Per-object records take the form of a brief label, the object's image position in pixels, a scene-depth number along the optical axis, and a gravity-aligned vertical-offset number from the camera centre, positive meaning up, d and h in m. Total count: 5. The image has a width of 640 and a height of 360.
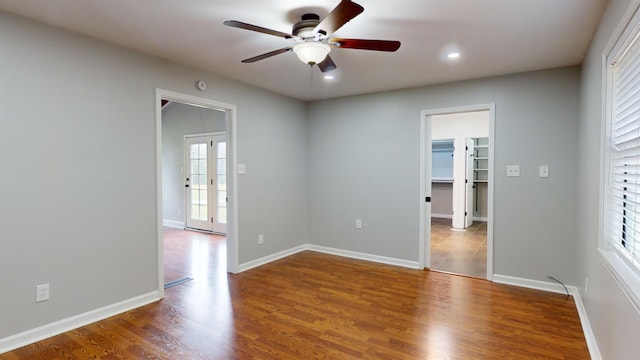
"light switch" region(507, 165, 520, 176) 3.66 +0.02
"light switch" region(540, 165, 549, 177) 3.51 +0.02
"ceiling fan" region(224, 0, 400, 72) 2.09 +0.84
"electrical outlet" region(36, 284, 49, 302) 2.48 -0.90
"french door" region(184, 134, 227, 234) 6.48 -0.22
